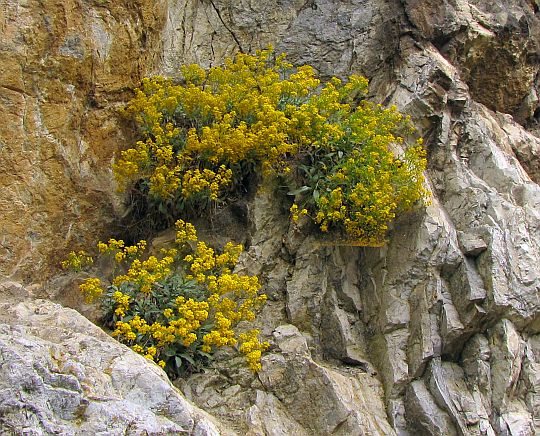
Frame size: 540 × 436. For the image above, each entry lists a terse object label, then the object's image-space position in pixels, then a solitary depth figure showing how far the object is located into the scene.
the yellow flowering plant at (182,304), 5.73
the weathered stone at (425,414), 5.86
